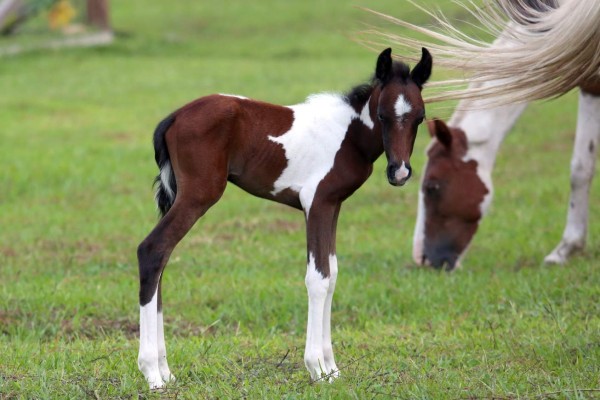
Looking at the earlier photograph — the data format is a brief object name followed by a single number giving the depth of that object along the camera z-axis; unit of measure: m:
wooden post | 50.19
